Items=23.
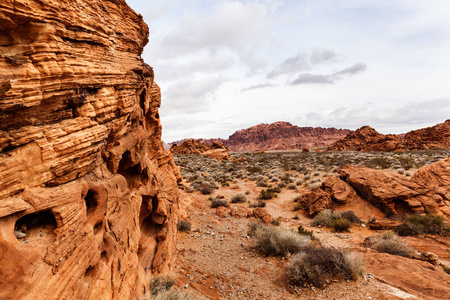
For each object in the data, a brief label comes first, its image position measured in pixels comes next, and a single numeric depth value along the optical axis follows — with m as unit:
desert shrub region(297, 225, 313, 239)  9.52
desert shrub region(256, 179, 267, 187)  19.46
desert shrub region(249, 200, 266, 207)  14.10
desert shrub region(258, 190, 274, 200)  15.71
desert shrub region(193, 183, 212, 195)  15.90
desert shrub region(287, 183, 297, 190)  17.89
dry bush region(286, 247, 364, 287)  6.07
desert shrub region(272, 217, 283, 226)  11.03
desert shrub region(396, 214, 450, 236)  9.55
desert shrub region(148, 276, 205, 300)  4.70
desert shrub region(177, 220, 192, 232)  9.42
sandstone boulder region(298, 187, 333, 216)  12.67
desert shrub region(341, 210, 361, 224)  11.39
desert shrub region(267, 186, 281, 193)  17.29
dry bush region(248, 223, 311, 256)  7.73
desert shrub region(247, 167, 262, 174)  26.25
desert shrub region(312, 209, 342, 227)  11.30
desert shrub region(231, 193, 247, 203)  14.87
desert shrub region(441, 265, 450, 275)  6.68
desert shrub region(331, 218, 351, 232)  10.52
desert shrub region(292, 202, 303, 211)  13.68
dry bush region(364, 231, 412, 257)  7.75
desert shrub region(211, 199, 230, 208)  13.15
